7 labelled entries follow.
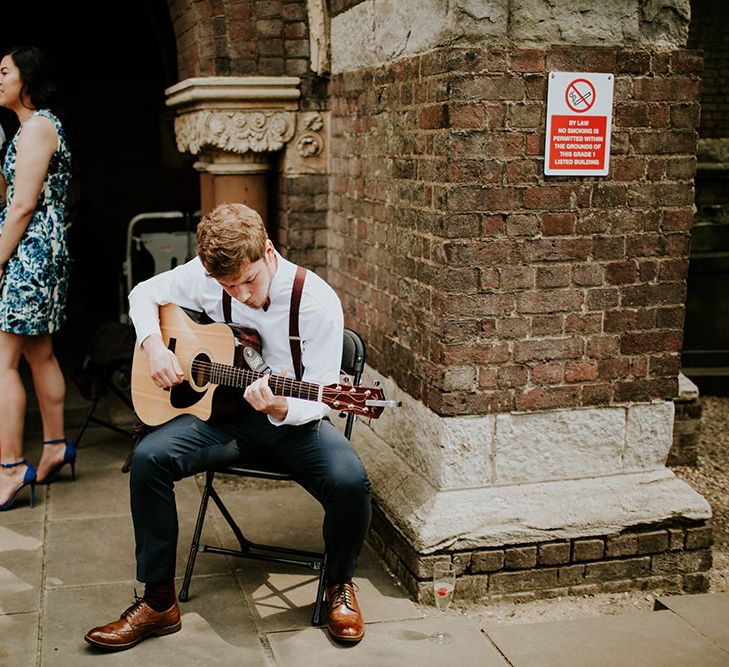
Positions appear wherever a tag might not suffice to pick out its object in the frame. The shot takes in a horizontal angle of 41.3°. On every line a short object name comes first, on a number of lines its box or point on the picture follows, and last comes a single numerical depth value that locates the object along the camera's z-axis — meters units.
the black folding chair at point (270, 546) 3.58
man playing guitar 3.30
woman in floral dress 4.45
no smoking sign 3.60
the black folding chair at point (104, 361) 5.18
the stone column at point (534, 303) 3.58
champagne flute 3.32
